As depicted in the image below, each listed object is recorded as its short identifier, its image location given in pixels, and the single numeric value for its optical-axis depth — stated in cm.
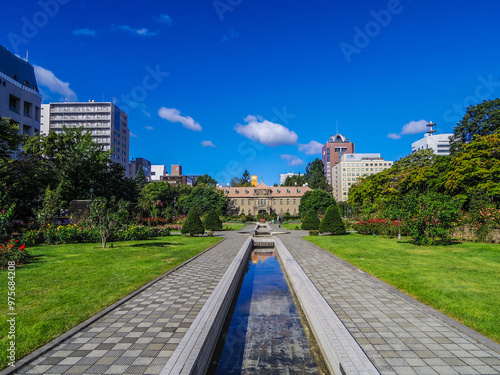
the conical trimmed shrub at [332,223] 2319
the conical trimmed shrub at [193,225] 2252
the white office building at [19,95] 3812
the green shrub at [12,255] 964
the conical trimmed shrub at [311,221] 2700
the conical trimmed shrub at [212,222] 2950
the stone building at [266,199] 8344
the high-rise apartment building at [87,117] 7956
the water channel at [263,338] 471
